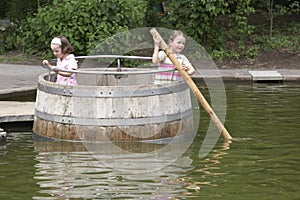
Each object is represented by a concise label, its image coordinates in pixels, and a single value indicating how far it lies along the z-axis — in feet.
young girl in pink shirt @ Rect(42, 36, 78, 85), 37.11
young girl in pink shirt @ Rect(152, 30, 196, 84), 36.32
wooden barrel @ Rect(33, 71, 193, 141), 34.14
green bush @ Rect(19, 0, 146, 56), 60.34
